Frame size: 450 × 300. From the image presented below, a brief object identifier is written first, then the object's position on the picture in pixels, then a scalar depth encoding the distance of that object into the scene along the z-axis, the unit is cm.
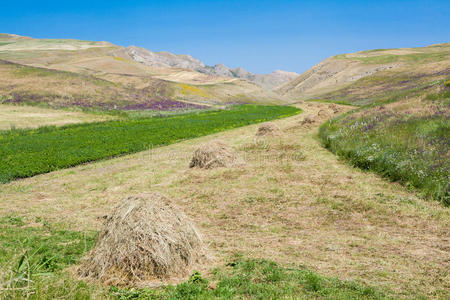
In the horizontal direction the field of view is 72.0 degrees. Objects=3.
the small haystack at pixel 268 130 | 2548
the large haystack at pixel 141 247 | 624
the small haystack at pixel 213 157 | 1558
